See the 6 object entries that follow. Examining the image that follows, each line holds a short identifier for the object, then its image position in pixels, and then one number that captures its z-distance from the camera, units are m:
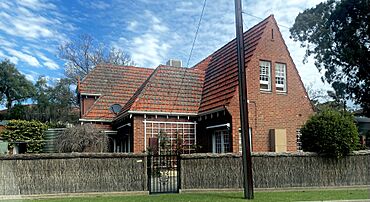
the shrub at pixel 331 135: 13.29
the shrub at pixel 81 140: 19.44
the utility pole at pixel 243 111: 10.98
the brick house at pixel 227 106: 18.25
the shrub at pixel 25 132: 26.07
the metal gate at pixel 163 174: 12.57
